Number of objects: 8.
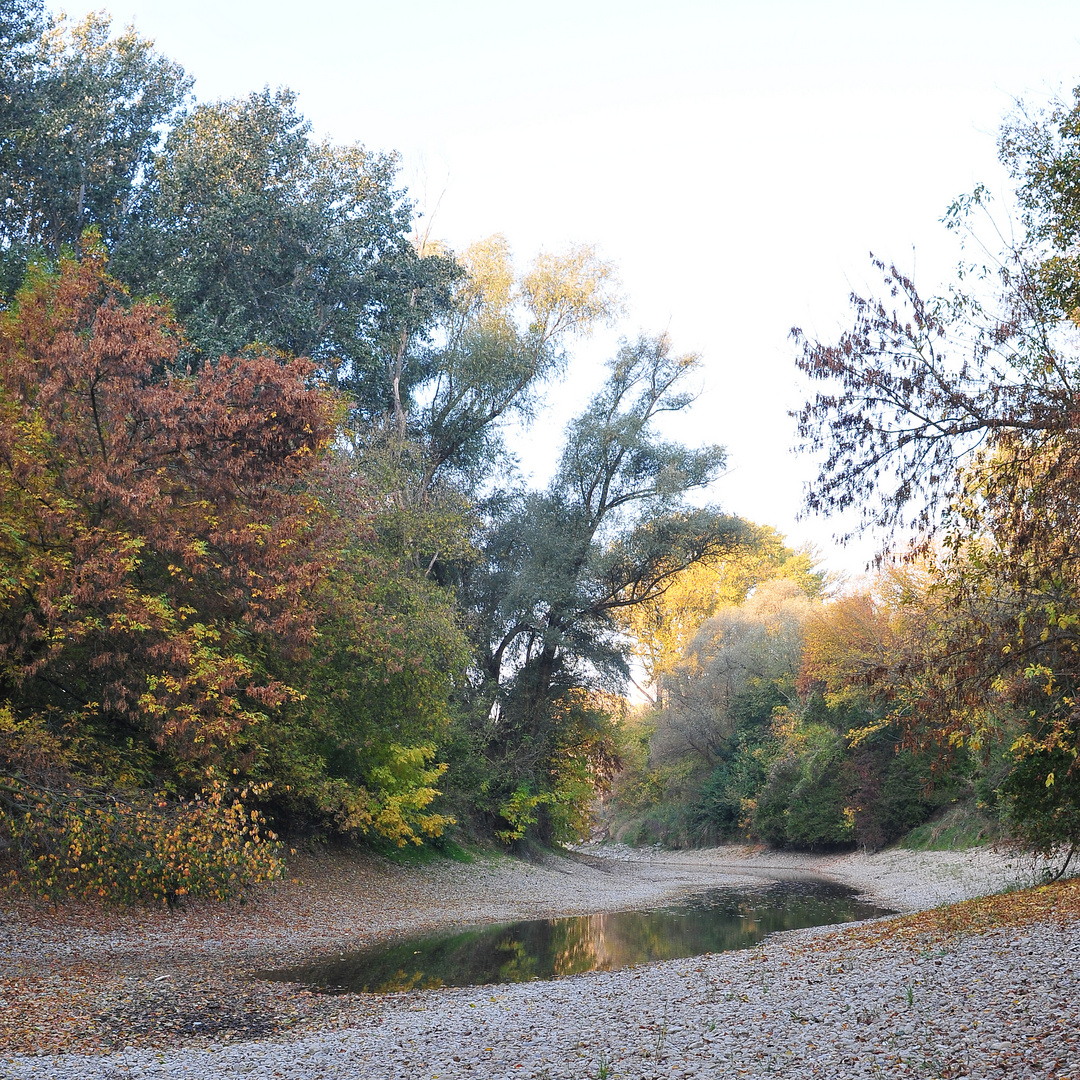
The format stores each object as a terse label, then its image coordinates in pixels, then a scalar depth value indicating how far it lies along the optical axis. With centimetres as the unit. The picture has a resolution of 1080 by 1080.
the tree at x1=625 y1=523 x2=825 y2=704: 5109
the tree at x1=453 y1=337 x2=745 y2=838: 3347
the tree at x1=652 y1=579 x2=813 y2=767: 4712
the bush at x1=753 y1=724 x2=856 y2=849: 3828
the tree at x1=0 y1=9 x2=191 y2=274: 2555
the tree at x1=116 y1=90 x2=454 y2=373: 2647
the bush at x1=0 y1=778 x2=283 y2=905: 1341
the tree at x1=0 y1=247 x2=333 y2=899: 1380
